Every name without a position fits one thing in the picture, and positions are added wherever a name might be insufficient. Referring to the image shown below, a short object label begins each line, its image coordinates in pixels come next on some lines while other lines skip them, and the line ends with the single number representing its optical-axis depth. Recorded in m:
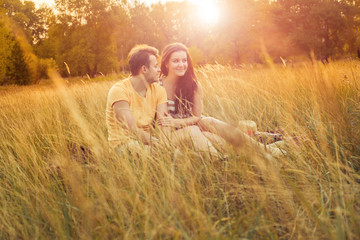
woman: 2.87
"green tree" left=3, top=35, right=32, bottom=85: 21.52
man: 2.54
